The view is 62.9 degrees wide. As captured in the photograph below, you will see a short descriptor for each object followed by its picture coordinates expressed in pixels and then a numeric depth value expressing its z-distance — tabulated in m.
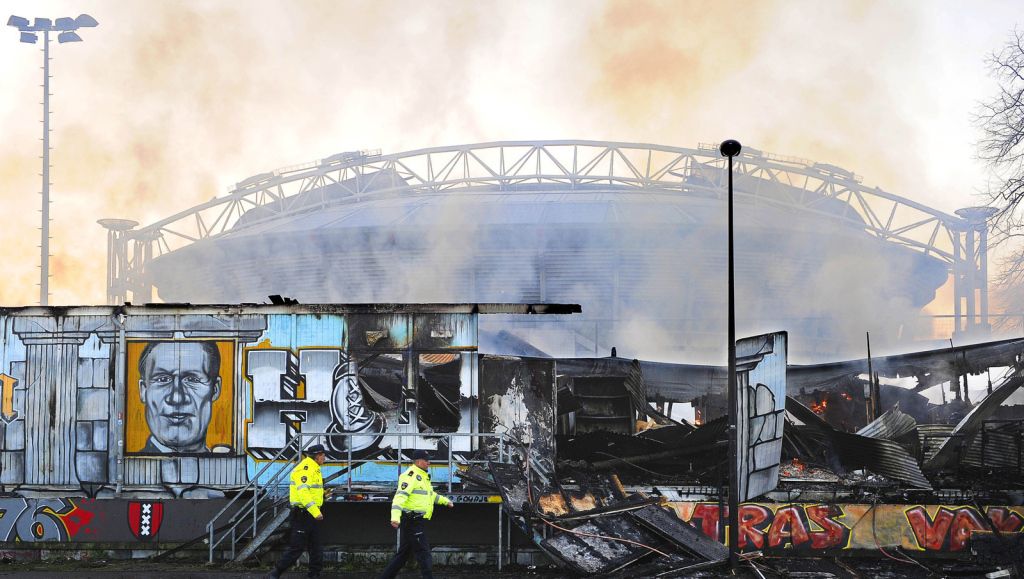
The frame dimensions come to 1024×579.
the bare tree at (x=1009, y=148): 21.30
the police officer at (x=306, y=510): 13.02
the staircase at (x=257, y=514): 15.04
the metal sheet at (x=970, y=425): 17.88
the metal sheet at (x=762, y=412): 17.11
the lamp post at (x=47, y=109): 43.97
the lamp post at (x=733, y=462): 13.94
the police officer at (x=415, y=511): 12.23
